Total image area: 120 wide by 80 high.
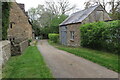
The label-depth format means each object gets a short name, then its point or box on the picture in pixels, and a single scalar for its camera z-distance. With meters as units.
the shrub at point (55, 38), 19.54
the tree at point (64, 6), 27.50
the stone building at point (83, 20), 12.05
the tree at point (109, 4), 20.36
